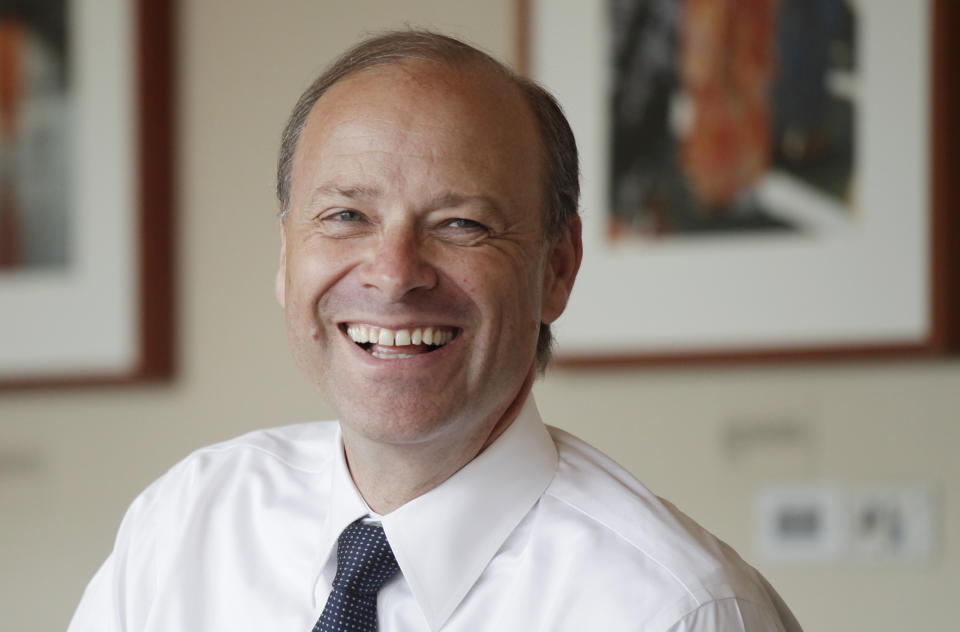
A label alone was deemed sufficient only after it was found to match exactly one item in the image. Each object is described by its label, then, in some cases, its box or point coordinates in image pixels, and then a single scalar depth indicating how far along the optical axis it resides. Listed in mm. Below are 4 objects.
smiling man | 2732
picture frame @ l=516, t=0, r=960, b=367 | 4773
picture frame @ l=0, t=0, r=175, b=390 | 5469
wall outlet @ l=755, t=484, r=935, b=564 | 4758
